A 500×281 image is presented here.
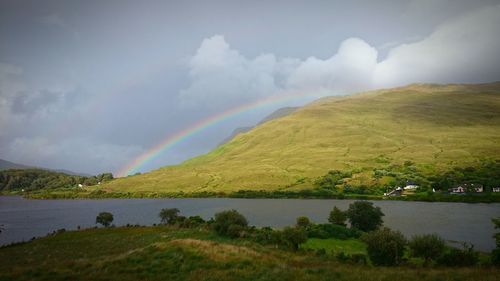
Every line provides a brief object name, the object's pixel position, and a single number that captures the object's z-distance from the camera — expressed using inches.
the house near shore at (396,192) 6378.0
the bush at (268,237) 2466.4
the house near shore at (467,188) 6003.9
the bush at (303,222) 3292.3
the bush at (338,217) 3602.4
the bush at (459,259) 1764.3
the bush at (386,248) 1889.8
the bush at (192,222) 3664.1
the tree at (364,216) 3484.3
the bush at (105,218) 4325.8
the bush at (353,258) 1845.5
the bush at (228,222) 2883.9
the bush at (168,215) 4178.2
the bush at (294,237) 2386.8
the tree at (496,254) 1776.3
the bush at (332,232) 3070.9
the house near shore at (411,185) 6665.4
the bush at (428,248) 1900.8
